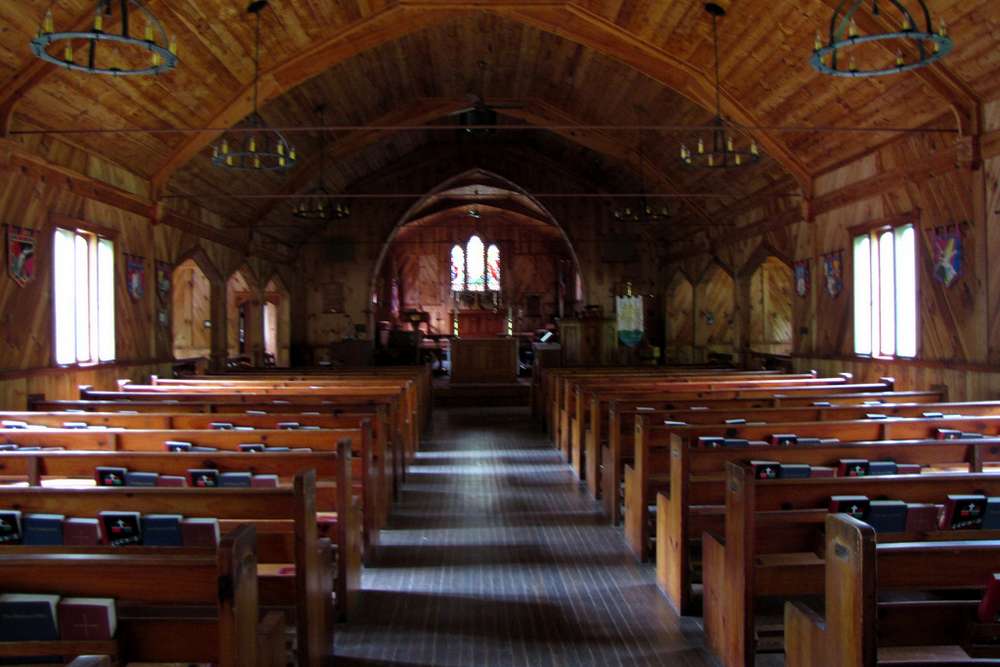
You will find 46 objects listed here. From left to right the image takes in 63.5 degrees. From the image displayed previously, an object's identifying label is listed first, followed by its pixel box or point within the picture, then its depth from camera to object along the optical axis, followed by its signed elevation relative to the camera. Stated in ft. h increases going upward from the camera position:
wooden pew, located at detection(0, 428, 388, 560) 16.92 -2.28
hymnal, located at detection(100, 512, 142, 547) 10.43 -2.52
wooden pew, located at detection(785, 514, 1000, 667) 7.32 -2.77
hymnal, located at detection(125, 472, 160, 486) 13.97 -2.50
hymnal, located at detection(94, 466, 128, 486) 14.12 -2.48
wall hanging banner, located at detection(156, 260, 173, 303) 39.73 +2.69
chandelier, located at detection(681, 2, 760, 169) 30.73 +8.18
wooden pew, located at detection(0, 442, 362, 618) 14.24 -2.37
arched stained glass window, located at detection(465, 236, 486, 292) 94.68 +8.26
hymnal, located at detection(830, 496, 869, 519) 11.14 -2.44
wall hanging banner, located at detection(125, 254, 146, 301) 36.09 +2.63
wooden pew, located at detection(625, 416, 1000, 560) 17.51 -2.30
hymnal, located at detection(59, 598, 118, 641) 7.82 -2.76
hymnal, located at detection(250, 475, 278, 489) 14.24 -2.62
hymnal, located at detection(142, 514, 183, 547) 10.60 -2.59
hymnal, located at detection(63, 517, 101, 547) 10.66 -2.61
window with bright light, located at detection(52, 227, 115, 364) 30.76 +1.52
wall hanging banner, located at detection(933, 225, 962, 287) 27.45 +2.57
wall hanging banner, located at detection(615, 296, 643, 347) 61.87 +0.78
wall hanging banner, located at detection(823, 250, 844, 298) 36.99 +2.66
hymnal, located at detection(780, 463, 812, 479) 14.42 -2.54
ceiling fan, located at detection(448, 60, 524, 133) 45.41 +12.99
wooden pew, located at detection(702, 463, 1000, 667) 11.06 -2.73
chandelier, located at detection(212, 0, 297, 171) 29.35 +9.75
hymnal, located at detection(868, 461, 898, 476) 14.62 -2.52
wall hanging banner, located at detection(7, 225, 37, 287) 26.76 +2.72
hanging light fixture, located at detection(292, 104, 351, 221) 44.52 +7.73
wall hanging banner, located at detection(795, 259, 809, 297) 41.06 +2.66
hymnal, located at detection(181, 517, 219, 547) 10.65 -2.63
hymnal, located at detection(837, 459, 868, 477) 14.58 -2.52
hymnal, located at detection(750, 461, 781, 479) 14.25 -2.48
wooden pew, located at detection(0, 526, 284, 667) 7.82 -2.51
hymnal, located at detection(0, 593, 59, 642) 7.79 -2.74
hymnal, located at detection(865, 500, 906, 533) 11.09 -2.57
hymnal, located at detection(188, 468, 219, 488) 14.01 -2.51
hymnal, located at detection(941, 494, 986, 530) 11.10 -2.54
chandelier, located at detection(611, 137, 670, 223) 48.24 +7.02
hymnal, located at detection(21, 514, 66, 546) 10.64 -2.57
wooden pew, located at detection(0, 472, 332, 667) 10.75 -2.46
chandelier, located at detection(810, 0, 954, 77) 16.83 +6.24
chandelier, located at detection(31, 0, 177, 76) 15.80 +6.07
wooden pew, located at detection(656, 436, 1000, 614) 14.73 -2.65
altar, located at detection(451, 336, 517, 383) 58.23 -2.22
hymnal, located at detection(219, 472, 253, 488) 14.10 -2.55
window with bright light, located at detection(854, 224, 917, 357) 31.65 +1.49
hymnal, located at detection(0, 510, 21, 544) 10.54 -2.50
